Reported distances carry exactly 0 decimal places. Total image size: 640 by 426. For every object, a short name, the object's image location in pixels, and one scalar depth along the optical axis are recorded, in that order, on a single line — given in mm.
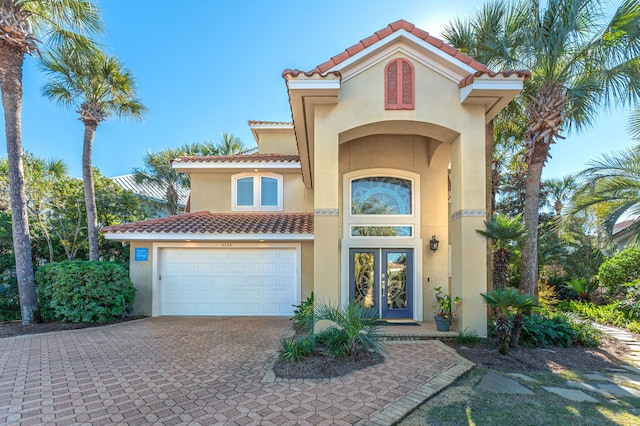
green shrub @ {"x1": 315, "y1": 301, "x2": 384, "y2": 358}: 6141
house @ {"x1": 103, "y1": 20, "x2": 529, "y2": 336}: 7676
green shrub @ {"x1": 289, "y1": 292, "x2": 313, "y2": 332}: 9049
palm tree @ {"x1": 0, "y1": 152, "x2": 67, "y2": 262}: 13039
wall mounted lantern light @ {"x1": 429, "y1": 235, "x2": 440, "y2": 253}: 10062
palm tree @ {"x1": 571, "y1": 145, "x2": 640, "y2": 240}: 10680
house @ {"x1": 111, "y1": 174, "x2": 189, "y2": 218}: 21641
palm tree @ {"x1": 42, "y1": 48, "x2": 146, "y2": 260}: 11781
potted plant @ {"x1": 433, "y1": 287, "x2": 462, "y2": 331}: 8094
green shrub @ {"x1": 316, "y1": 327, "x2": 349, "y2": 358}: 6133
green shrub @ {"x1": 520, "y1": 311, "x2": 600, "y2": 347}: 7512
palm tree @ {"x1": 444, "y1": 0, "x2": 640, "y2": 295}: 8516
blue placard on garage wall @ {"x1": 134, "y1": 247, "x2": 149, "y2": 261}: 11469
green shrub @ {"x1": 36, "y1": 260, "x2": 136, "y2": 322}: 10000
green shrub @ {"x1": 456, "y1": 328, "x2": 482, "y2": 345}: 7402
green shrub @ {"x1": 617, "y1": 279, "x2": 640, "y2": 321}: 10508
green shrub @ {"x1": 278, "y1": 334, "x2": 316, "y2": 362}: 6070
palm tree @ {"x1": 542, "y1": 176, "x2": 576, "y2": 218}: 22472
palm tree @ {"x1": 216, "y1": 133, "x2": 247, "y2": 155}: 22375
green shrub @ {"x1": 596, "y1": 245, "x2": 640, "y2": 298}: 12297
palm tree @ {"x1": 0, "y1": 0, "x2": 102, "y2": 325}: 9648
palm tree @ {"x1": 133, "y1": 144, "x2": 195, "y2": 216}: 20719
